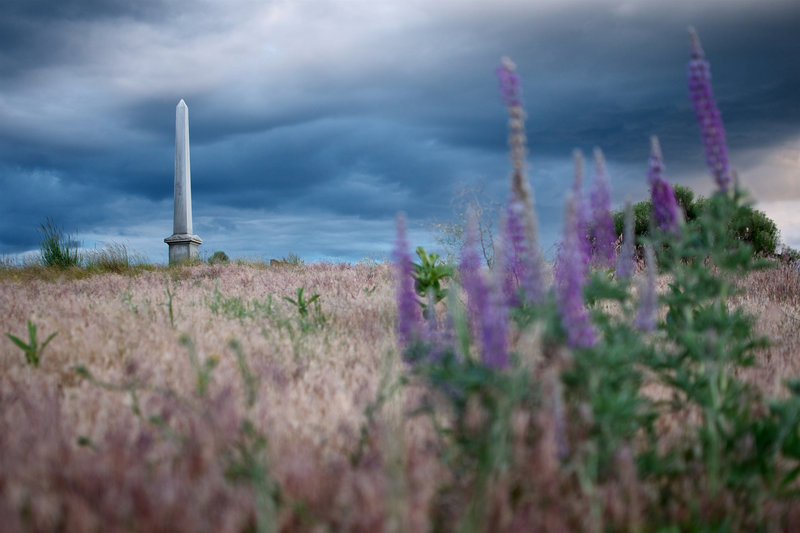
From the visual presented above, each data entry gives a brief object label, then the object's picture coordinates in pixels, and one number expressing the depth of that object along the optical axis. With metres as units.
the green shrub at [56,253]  14.24
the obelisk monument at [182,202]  17.77
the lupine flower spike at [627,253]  2.56
